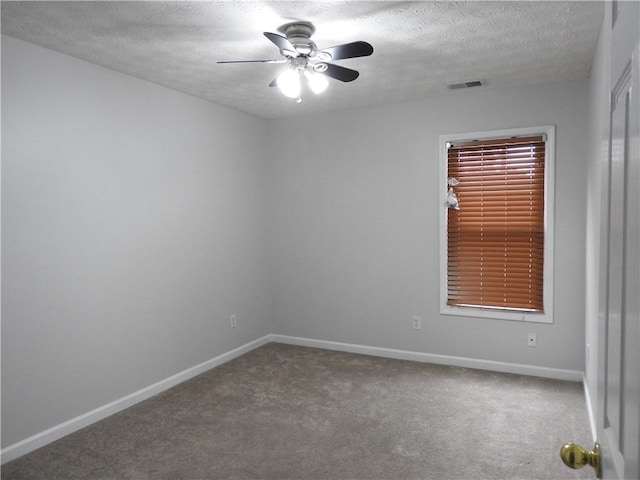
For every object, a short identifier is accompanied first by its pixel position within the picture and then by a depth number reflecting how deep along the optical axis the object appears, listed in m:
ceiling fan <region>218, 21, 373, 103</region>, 2.62
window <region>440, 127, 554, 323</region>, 4.13
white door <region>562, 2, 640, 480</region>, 0.71
